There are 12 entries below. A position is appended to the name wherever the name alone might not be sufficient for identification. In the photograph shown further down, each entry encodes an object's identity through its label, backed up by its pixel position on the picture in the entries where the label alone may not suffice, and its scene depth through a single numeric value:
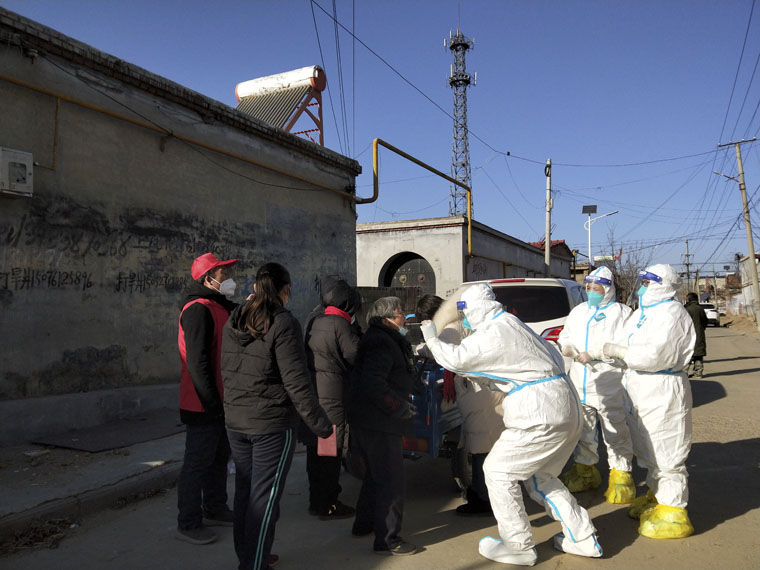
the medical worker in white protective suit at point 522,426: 3.58
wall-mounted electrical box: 5.75
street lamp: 31.86
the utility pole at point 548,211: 22.89
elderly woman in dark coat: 3.76
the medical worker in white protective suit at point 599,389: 4.86
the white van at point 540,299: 7.05
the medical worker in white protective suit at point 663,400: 4.04
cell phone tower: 35.69
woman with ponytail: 3.26
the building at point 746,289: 47.78
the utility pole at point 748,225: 29.41
